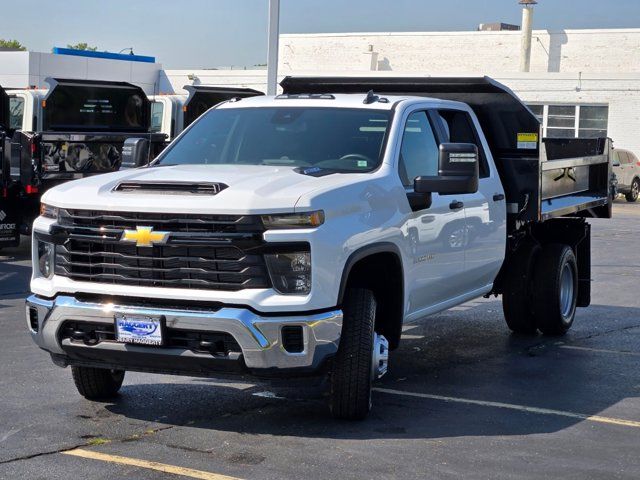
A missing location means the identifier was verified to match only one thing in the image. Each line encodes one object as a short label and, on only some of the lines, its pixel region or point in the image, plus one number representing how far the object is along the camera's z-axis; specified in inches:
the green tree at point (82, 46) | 4407.0
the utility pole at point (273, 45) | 718.5
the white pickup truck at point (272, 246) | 261.4
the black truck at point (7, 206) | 635.5
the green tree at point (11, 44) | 4191.4
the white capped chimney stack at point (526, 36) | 1972.2
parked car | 1466.5
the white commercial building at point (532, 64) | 1689.2
